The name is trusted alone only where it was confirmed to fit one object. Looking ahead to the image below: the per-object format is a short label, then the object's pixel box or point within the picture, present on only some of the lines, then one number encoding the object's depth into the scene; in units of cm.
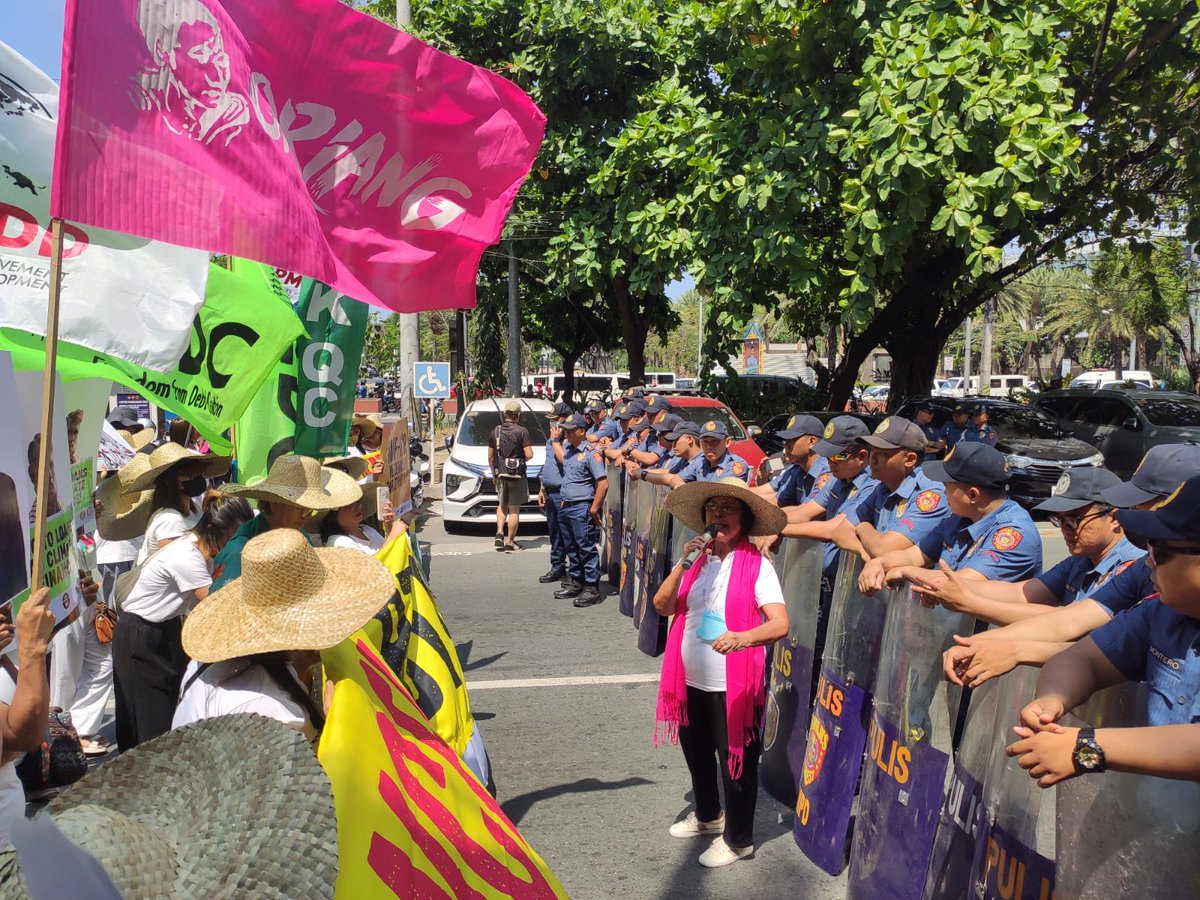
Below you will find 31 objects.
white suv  1318
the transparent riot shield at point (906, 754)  320
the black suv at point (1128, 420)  1670
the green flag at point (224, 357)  443
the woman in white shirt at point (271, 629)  252
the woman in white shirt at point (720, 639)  416
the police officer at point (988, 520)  407
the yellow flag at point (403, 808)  220
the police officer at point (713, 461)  760
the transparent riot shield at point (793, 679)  457
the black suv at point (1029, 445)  1529
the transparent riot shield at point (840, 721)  388
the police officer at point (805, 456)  655
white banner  366
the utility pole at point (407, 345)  1473
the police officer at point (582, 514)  956
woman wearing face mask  517
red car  1384
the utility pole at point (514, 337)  2530
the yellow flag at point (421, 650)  405
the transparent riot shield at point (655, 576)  721
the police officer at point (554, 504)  1007
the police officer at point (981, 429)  1552
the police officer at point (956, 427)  1539
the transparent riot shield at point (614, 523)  962
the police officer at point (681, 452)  826
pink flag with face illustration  297
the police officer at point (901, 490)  486
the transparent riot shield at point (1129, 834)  212
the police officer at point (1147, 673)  210
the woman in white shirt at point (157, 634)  420
